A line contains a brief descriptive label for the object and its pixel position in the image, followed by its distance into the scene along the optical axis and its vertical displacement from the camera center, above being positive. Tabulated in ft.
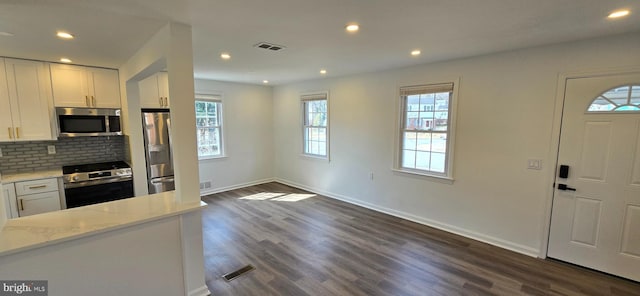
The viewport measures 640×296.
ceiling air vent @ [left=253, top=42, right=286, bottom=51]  9.09 +2.79
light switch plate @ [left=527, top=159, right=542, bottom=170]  9.70 -1.40
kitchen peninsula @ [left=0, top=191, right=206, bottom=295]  5.43 -2.75
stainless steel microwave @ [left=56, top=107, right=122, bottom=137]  11.44 +0.12
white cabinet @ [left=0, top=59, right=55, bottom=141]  10.32 +0.93
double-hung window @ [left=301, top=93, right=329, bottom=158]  17.58 +0.03
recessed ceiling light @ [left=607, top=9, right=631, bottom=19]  6.27 +2.74
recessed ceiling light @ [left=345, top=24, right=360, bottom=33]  7.27 +2.76
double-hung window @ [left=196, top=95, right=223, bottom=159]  17.43 -0.07
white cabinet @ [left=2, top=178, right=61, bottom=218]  10.06 -2.87
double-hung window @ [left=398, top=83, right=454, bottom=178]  12.07 -0.15
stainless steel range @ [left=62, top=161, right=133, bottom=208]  11.02 -2.55
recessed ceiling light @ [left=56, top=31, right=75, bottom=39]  7.56 +2.61
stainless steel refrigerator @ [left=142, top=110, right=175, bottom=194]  13.09 -1.25
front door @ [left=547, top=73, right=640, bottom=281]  8.23 -1.68
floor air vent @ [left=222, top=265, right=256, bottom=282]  8.70 -5.00
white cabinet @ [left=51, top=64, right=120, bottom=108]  11.34 +1.70
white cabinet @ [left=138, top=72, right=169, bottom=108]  12.94 +1.67
